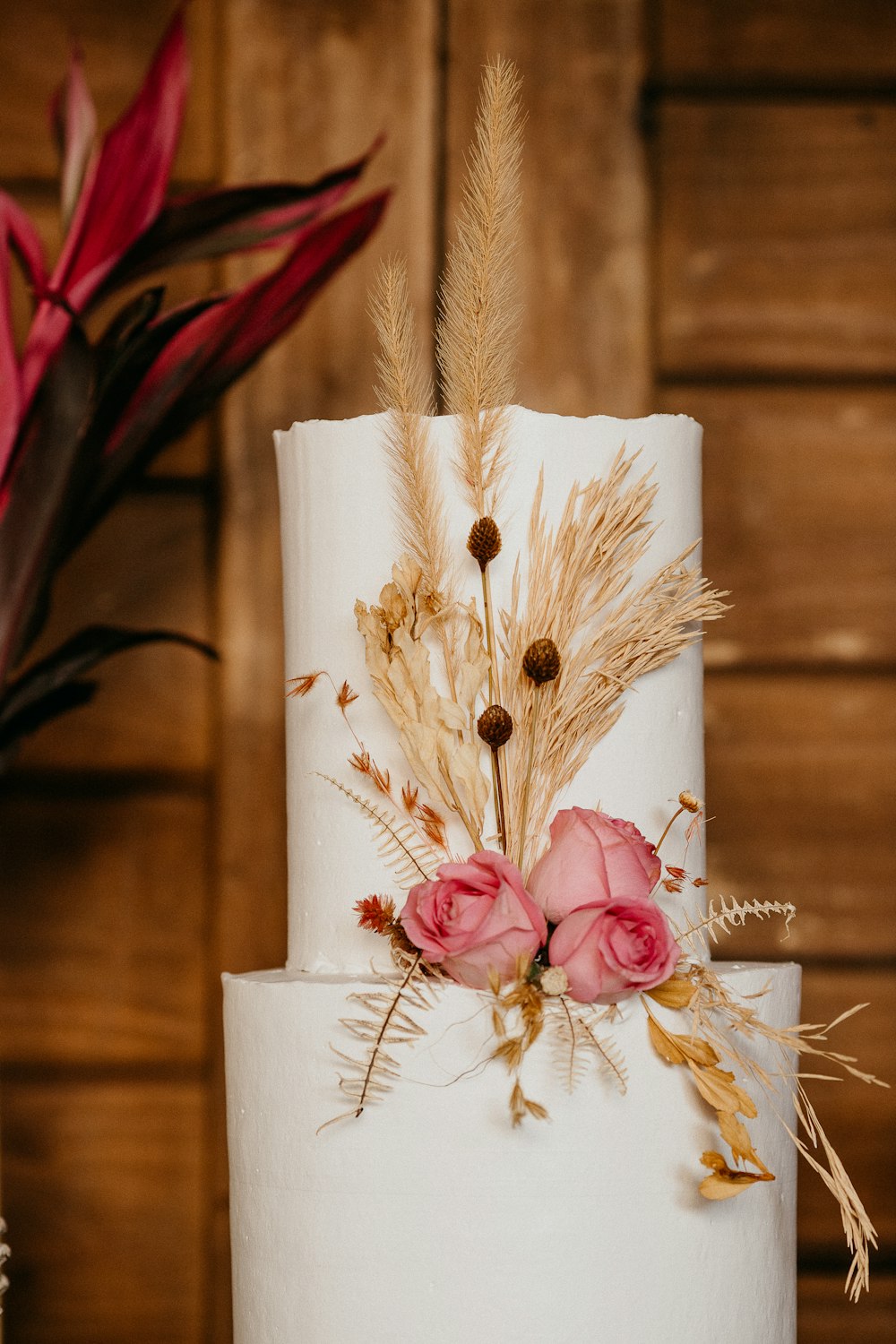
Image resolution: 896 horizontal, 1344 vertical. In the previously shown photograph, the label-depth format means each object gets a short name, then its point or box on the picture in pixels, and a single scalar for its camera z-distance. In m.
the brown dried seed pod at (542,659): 1.02
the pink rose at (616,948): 0.98
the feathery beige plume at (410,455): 1.04
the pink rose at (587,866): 1.00
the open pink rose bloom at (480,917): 0.99
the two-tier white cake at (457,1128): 1.00
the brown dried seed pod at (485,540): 1.03
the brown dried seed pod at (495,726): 1.02
